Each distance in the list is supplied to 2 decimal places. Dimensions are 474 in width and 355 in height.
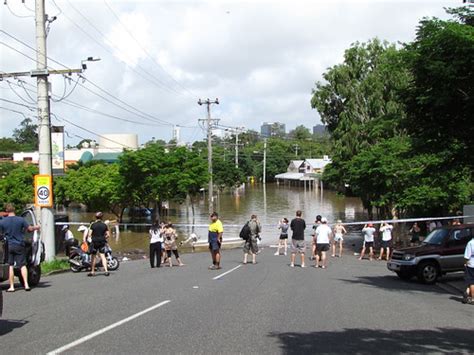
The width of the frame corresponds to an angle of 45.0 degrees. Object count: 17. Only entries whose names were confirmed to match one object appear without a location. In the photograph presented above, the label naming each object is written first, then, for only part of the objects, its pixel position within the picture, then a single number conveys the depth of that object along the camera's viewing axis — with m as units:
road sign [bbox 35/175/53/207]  18.62
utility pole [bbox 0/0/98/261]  18.98
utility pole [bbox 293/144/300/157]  155.38
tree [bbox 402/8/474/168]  13.63
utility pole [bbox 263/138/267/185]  133.56
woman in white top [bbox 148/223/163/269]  19.59
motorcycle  18.17
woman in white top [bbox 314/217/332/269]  19.52
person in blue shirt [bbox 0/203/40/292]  11.94
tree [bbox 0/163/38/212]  57.62
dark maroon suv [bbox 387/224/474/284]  17.09
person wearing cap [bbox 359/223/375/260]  26.56
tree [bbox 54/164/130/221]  56.66
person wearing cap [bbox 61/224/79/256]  24.07
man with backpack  19.95
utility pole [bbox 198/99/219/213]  51.20
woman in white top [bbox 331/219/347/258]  28.39
